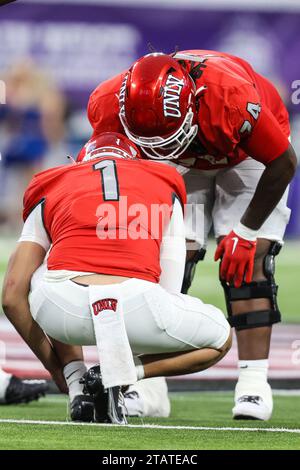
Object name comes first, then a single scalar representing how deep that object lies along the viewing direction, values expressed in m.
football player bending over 7.35
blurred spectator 21.25
